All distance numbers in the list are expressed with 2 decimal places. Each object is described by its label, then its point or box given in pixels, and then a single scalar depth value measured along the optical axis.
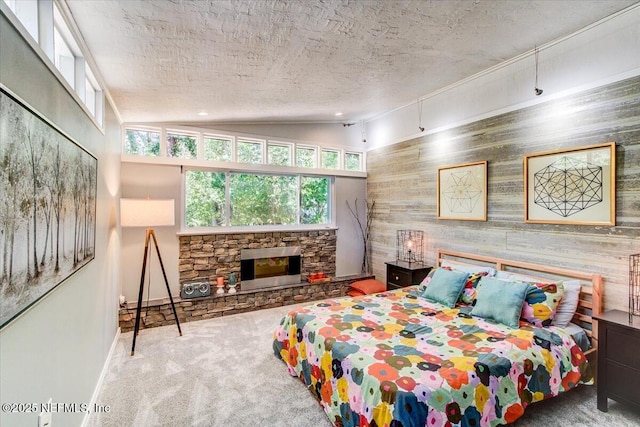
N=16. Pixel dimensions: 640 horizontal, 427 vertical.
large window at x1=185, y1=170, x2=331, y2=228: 4.65
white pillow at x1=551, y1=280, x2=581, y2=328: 2.78
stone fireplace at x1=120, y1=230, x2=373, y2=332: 4.25
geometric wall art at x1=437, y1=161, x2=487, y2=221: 3.77
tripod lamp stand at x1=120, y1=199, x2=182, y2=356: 3.50
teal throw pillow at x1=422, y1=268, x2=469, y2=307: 3.29
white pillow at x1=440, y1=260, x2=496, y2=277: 3.47
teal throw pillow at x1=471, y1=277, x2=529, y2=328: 2.75
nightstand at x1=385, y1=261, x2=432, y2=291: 4.30
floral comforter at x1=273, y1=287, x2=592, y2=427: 1.84
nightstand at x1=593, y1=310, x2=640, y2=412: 2.23
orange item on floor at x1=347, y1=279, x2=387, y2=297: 5.12
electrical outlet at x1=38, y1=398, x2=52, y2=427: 1.40
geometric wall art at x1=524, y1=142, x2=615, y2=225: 2.71
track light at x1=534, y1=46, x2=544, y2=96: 3.13
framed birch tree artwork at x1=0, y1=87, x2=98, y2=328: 1.08
